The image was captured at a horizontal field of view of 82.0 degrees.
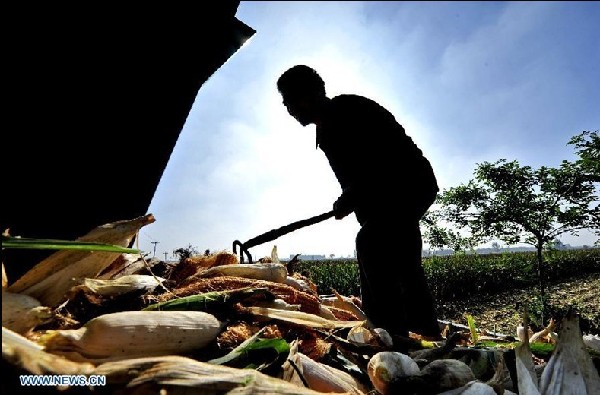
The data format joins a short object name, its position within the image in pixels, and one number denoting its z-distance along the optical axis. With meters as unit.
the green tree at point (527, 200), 11.25
